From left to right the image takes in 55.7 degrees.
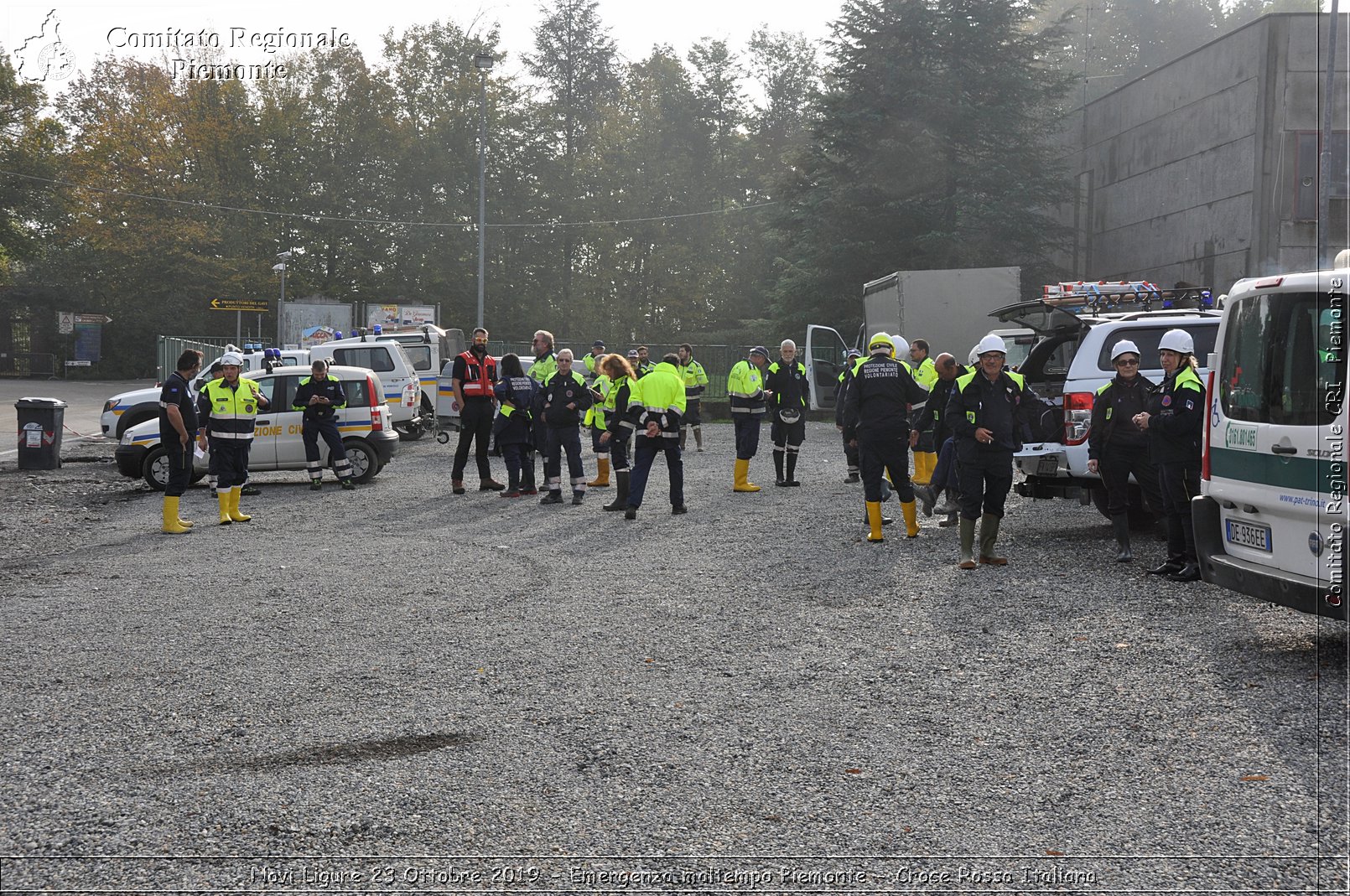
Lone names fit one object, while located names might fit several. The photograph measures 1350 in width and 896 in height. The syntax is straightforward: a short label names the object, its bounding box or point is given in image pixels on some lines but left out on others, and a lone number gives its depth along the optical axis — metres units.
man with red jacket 16.81
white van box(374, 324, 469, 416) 26.50
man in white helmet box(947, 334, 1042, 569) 9.84
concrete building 26.42
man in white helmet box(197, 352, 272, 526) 13.84
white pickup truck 11.17
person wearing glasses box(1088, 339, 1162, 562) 10.04
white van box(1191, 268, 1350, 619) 6.15
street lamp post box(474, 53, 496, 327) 36.88
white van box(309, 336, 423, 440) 23.28
